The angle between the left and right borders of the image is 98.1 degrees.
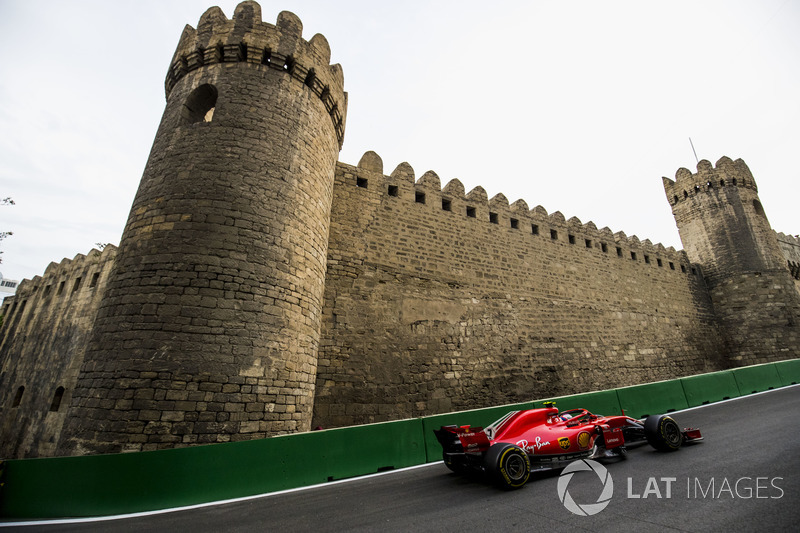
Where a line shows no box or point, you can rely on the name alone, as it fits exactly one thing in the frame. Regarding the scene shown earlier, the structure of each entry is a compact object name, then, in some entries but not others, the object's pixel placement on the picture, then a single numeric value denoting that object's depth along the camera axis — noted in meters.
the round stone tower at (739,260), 16.41
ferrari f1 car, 4.39
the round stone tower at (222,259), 5.39
